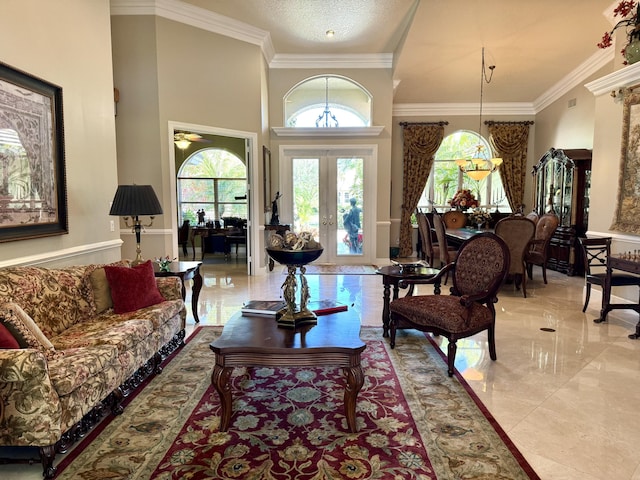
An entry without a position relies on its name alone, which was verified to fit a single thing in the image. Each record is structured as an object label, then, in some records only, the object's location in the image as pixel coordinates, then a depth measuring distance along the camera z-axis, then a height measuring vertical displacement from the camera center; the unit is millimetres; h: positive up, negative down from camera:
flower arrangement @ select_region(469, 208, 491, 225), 8348 -268
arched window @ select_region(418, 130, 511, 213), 9594 +545
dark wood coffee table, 2354 -878
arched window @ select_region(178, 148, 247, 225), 10656 +511
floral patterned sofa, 1953 -857
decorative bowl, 2635 -329
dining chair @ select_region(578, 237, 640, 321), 4461 -811
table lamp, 3770 +24
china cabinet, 6855 +88
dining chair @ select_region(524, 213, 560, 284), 6254 -582
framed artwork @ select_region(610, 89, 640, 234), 4918 +424
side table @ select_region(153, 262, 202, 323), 4086 -698
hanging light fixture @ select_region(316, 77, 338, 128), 9016 +1896
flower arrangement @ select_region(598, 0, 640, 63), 4387 +2063
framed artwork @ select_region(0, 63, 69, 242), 2900 +356
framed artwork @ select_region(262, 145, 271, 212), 7296 +542
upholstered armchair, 3152 -822
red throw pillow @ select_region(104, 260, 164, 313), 3285 -683
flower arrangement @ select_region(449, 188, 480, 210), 8406 +89
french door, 8211 +111
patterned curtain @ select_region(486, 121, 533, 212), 9281 +1187
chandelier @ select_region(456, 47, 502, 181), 7270 +715
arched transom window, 9188 +2276
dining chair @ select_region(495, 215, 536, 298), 5484 -430
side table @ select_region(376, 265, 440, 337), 3850 -672
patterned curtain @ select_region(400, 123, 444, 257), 9195 +1088
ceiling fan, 8297 +1371
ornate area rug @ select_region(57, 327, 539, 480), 2049 -1321
